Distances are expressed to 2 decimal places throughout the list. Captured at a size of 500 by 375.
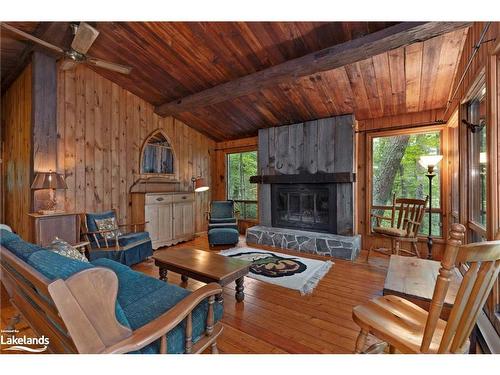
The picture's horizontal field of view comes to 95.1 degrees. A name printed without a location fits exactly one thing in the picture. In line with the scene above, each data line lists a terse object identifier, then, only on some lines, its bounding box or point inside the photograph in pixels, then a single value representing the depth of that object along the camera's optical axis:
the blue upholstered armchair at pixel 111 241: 3.09
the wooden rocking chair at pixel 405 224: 3.15
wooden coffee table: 2.07
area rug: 2.69
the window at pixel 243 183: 5.66
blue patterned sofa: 0.83
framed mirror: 4.66
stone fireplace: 3.89
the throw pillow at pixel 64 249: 1.79
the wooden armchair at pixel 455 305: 0.86
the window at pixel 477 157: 2.05
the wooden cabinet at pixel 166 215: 4.21
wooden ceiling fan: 2.22
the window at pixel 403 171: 3.64
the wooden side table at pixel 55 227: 2.89
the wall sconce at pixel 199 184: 4.59
